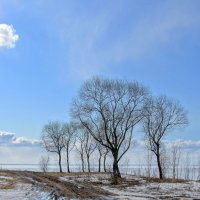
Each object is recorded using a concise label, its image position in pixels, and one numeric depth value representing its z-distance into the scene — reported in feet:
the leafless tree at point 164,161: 177.16
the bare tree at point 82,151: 260.42
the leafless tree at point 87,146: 257.44
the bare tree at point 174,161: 148.66
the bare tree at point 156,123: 152.17
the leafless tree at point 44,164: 311.50
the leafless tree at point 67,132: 260.01
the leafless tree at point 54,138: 260.03
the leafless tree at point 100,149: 251.19
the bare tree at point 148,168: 160.78
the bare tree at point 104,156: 240.51
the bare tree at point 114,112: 148.25
